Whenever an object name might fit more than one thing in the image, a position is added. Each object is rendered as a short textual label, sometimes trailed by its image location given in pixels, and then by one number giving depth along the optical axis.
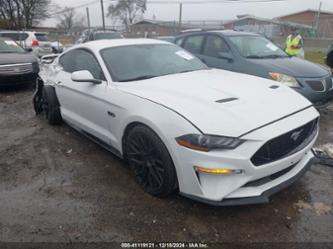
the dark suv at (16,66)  7.45
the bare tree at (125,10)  53.25
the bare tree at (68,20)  45.54
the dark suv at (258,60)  4.92
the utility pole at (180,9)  16.61
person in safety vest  9.46
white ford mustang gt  2.33
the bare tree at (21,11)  31.78
